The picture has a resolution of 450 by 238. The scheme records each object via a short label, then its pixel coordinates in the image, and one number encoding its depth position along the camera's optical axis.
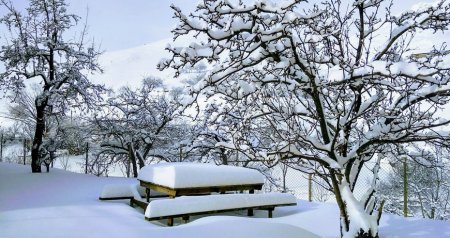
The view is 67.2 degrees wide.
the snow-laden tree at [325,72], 4.16
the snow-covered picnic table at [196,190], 6.59
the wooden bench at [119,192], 8.52
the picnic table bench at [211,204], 6.34
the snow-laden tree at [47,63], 12.65
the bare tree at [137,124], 14.64
